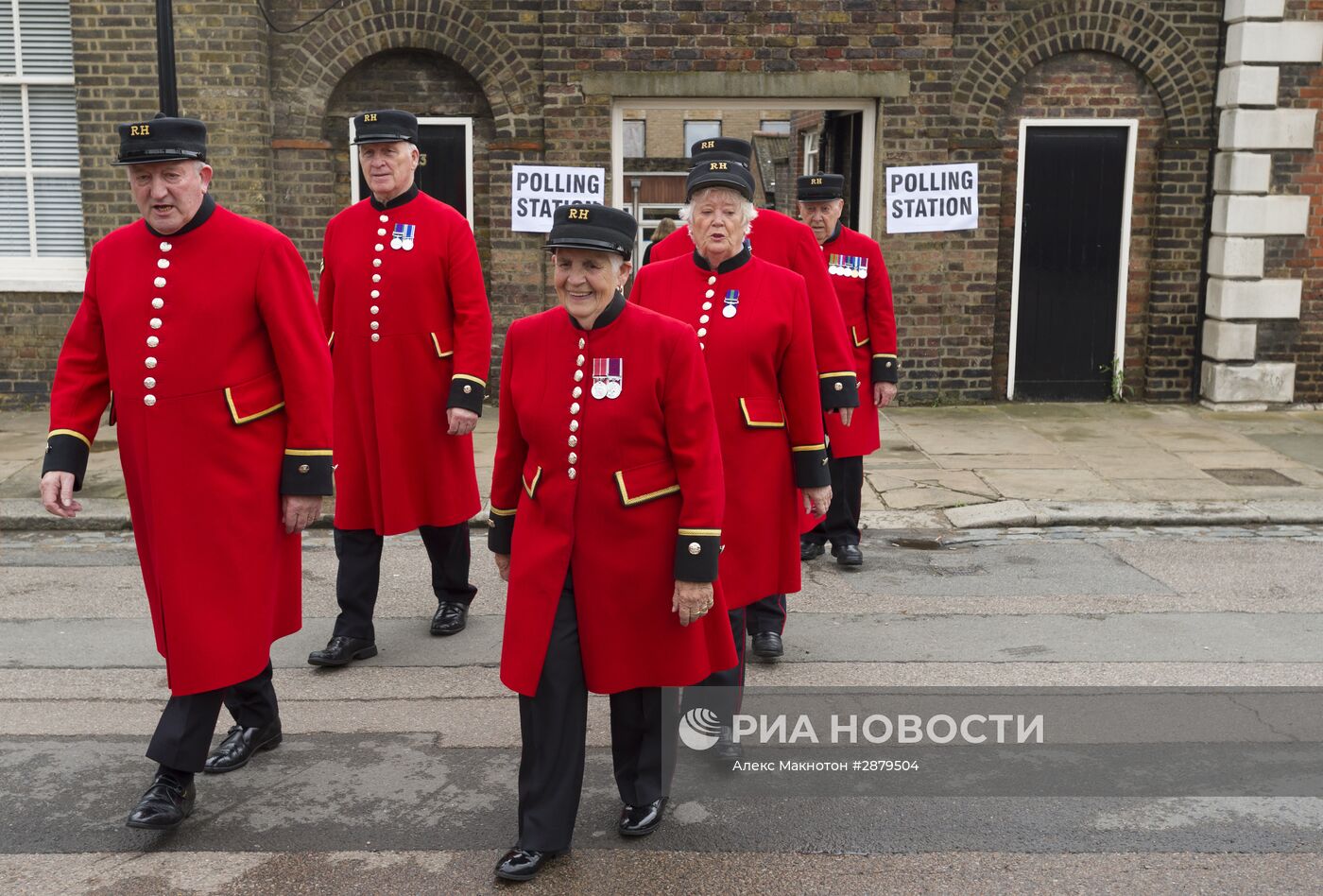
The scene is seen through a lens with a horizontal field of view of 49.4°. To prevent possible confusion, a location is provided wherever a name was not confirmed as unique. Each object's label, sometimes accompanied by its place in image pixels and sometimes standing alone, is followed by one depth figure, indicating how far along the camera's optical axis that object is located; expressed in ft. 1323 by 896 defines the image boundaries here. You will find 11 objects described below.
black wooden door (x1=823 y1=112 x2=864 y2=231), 41.73
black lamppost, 29.35
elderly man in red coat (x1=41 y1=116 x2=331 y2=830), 14.07
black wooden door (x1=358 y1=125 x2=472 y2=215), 40.22
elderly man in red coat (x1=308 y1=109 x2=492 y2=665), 19.79
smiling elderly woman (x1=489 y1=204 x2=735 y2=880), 13.02
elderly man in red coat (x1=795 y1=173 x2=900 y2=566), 24.20
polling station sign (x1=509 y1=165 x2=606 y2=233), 39.83
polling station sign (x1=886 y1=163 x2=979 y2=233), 40.04
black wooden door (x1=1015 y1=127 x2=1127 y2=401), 40.91
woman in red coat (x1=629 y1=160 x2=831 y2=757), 16.01
